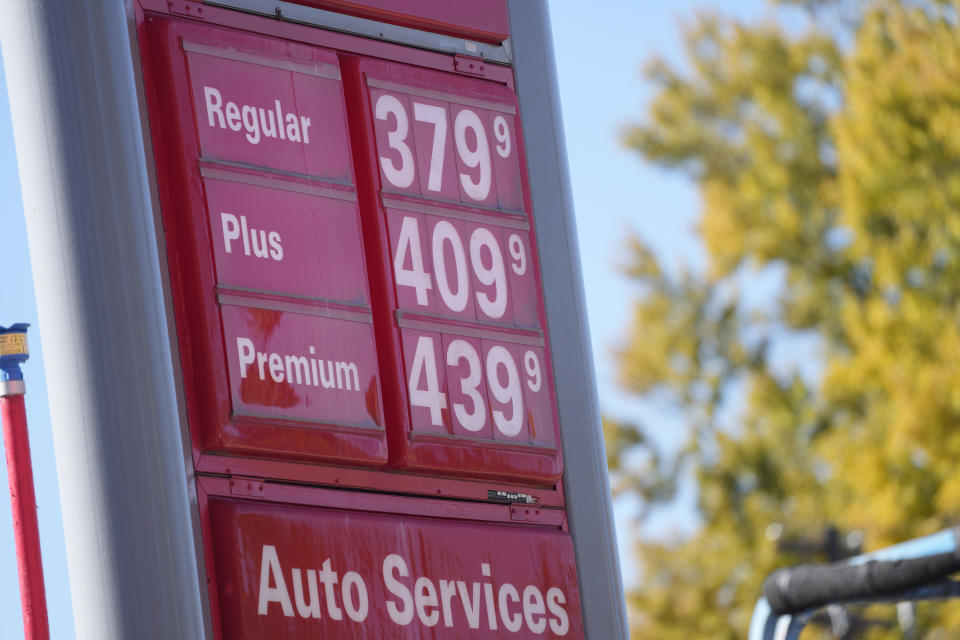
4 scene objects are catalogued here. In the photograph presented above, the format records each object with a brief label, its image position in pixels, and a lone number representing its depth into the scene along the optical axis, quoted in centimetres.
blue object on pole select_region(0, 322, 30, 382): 725
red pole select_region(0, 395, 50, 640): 702
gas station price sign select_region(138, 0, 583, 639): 787
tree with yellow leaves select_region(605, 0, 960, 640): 3216
